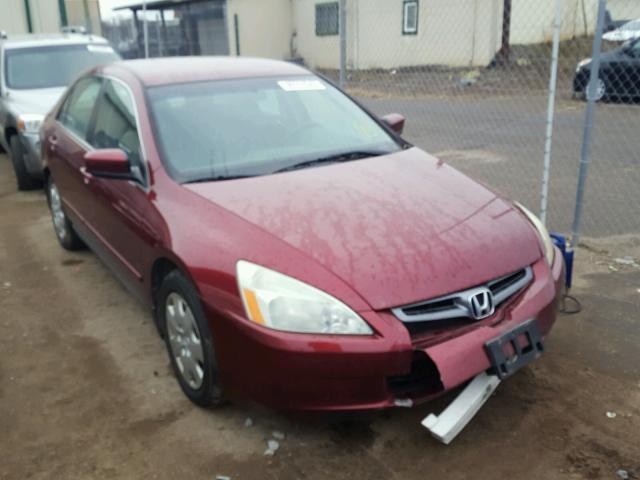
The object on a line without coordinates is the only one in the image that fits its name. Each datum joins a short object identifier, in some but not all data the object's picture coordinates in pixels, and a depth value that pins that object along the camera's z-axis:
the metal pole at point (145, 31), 11.64
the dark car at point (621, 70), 13.14
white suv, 7.02
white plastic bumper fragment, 2.59
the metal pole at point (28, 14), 12.76
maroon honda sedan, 2.51
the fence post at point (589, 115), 4.41
